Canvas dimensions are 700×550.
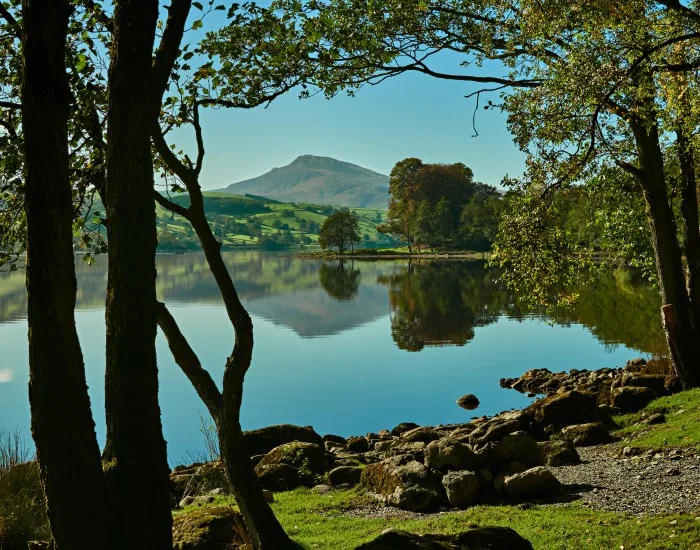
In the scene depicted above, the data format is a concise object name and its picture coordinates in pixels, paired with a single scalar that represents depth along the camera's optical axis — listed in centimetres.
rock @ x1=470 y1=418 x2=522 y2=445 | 1543
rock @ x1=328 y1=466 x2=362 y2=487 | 1452
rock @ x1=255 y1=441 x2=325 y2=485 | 1572
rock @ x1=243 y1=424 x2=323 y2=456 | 1816
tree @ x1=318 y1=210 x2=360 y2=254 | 14612
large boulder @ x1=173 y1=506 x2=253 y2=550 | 859
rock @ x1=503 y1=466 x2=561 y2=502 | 1170
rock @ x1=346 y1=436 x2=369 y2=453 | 1920
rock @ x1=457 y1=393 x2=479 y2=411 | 2573
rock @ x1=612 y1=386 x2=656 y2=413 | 1828
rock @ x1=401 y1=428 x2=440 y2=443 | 1833
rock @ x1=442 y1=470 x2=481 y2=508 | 1190
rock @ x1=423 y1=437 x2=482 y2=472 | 1295
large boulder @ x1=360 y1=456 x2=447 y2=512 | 1198
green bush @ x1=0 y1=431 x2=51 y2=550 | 931
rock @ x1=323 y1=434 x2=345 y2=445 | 2058
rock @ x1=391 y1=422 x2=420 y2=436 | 2141
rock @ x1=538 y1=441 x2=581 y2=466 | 1388
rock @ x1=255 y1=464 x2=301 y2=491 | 1481
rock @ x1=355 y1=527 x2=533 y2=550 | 689
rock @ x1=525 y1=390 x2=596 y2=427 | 1750
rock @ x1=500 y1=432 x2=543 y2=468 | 1347
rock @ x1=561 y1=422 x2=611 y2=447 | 1579
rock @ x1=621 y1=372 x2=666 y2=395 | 1903
